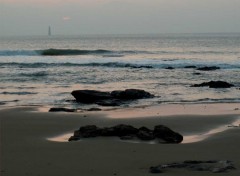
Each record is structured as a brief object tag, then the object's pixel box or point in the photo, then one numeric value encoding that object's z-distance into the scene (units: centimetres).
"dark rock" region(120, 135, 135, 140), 1421
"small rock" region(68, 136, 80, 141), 1416
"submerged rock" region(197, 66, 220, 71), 5444
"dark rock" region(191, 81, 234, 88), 3408
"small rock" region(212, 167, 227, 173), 987
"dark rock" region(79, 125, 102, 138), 1442
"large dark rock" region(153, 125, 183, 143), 1395
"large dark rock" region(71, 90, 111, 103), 2634
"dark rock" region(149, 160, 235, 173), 1002
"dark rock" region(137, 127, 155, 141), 1406
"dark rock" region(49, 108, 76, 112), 2172
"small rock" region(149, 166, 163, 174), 1008
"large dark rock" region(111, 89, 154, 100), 2687
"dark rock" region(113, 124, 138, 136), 1457
